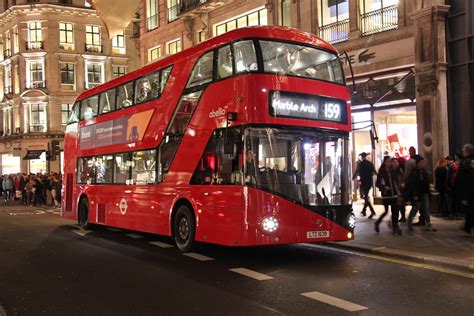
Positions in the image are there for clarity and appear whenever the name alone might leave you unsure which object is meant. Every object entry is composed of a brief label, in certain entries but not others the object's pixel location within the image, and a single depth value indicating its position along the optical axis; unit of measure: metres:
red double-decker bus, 9.38
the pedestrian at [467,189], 11.63
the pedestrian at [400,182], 12.74
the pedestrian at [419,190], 12.74
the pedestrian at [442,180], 14.58
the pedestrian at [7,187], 36.59
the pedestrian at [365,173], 16.02
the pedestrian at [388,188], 12.39
